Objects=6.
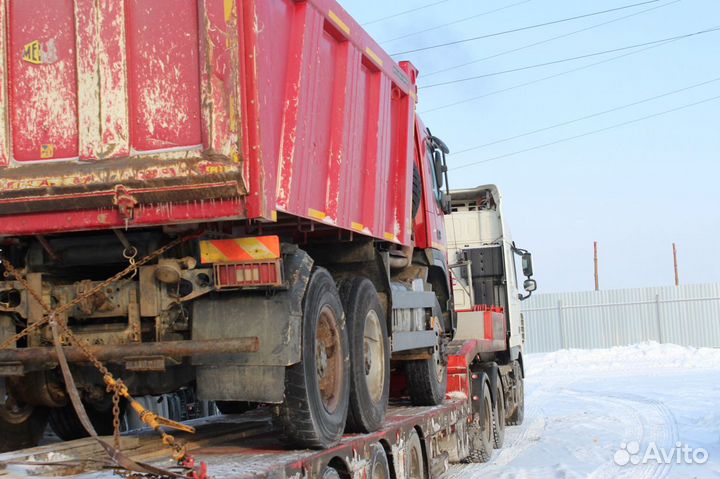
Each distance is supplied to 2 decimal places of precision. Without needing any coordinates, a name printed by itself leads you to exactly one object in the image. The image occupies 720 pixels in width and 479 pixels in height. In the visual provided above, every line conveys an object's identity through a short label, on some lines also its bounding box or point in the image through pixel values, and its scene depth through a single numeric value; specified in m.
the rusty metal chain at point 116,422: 4.84
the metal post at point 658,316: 38.28
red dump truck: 5.28
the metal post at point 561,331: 39.47
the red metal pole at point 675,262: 55.25
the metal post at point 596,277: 52.12
